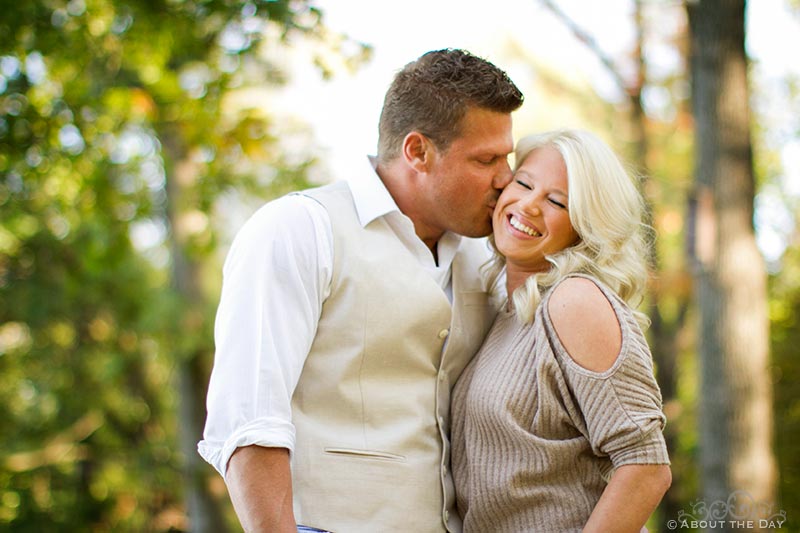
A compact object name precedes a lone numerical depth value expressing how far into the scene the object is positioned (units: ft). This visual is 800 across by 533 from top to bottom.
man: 7.12
